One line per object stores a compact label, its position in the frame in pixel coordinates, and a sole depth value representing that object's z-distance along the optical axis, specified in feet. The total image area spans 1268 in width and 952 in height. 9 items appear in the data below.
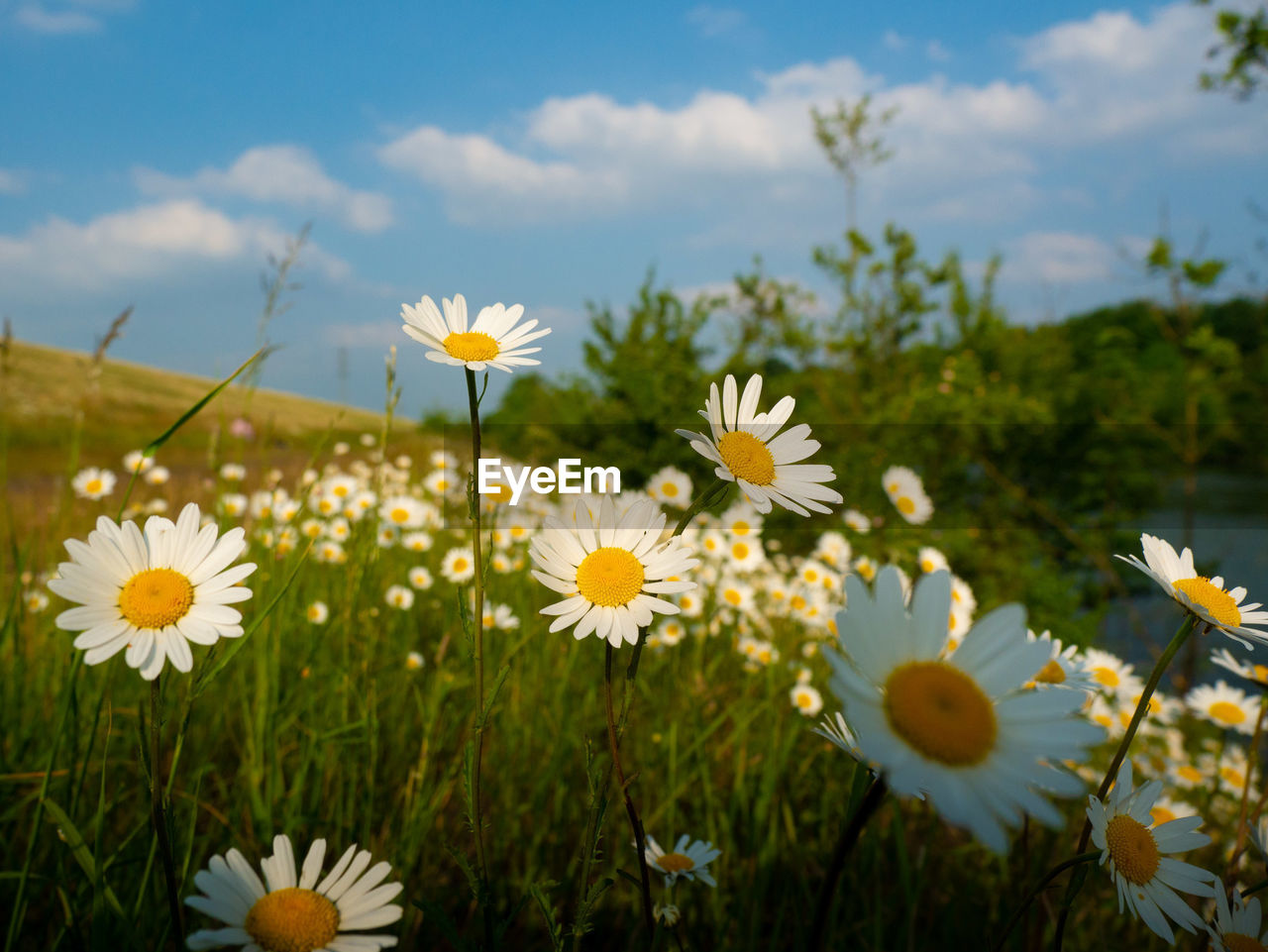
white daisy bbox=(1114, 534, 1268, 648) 0.69
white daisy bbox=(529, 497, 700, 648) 0.70
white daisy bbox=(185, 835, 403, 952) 0.66
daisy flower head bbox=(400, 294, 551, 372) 0.72
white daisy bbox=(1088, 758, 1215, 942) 0.67
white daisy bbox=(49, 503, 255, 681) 0.66
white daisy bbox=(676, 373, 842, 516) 0.71
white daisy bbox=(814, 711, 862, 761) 0.66
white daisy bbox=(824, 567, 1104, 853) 0.52
